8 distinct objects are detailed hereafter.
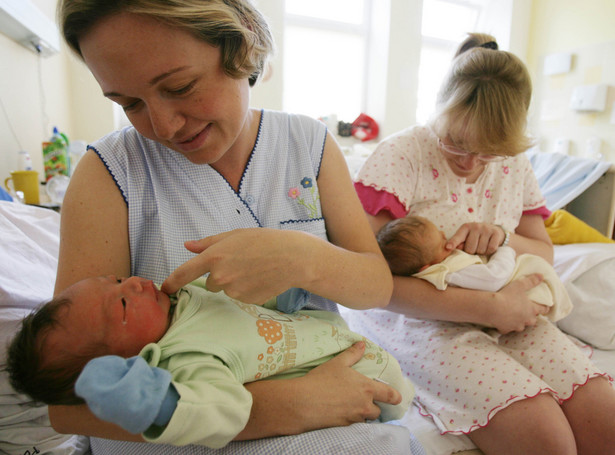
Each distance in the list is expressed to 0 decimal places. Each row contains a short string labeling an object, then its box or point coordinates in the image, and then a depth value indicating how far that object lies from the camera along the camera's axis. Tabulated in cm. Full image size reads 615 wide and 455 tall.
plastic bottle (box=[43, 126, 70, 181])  200
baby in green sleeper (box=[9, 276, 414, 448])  55
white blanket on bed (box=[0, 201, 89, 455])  86
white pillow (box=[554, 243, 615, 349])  146
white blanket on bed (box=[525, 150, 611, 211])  246
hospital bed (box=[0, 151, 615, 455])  86
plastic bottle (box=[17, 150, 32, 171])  184
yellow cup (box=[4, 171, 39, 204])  167
